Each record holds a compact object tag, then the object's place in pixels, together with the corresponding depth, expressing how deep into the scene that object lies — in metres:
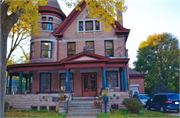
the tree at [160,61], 31.04
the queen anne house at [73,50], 17.42
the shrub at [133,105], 12.50
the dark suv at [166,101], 13.27
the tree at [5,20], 8.56
